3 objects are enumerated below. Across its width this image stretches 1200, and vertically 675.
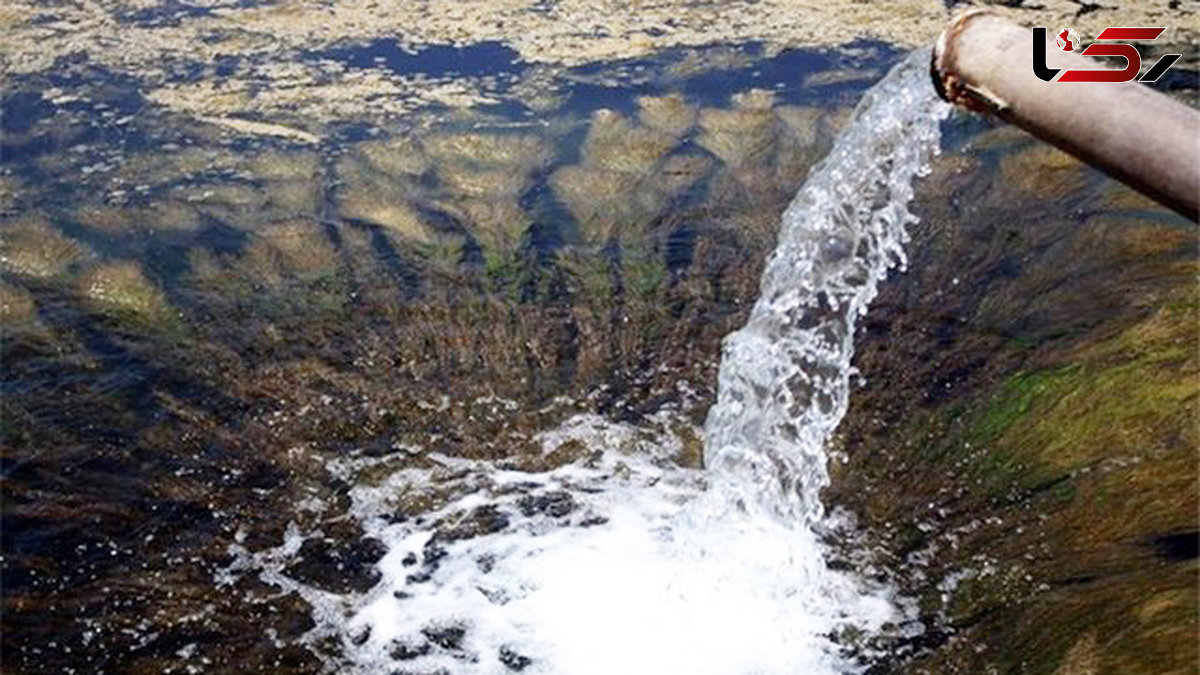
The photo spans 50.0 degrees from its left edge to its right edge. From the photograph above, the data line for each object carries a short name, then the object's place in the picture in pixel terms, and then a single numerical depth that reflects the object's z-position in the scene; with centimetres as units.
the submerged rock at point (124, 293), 406
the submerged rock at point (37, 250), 425
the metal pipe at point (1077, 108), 119
